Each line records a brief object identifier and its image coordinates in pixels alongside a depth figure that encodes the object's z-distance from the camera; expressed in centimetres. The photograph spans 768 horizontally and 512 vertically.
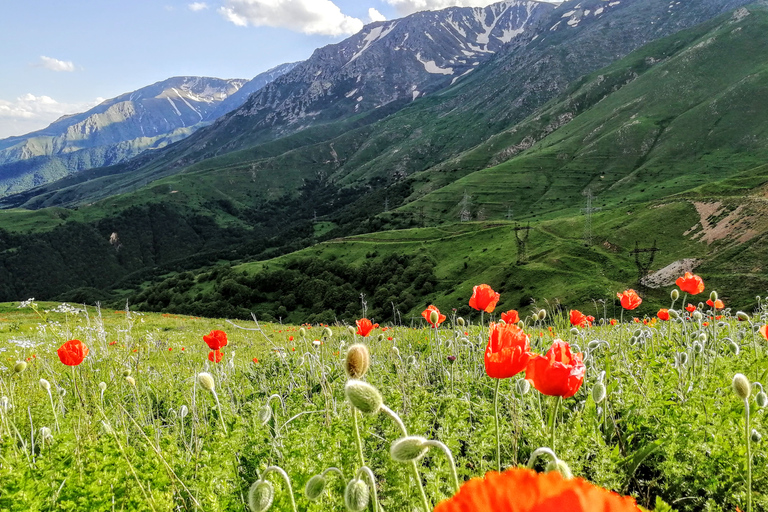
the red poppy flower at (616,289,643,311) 665
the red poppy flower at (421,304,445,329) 558
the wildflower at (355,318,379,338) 650
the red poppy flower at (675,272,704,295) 642
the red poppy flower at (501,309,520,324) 595
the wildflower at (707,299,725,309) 569
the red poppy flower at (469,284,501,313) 526
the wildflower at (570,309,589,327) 708
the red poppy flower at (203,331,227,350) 545
